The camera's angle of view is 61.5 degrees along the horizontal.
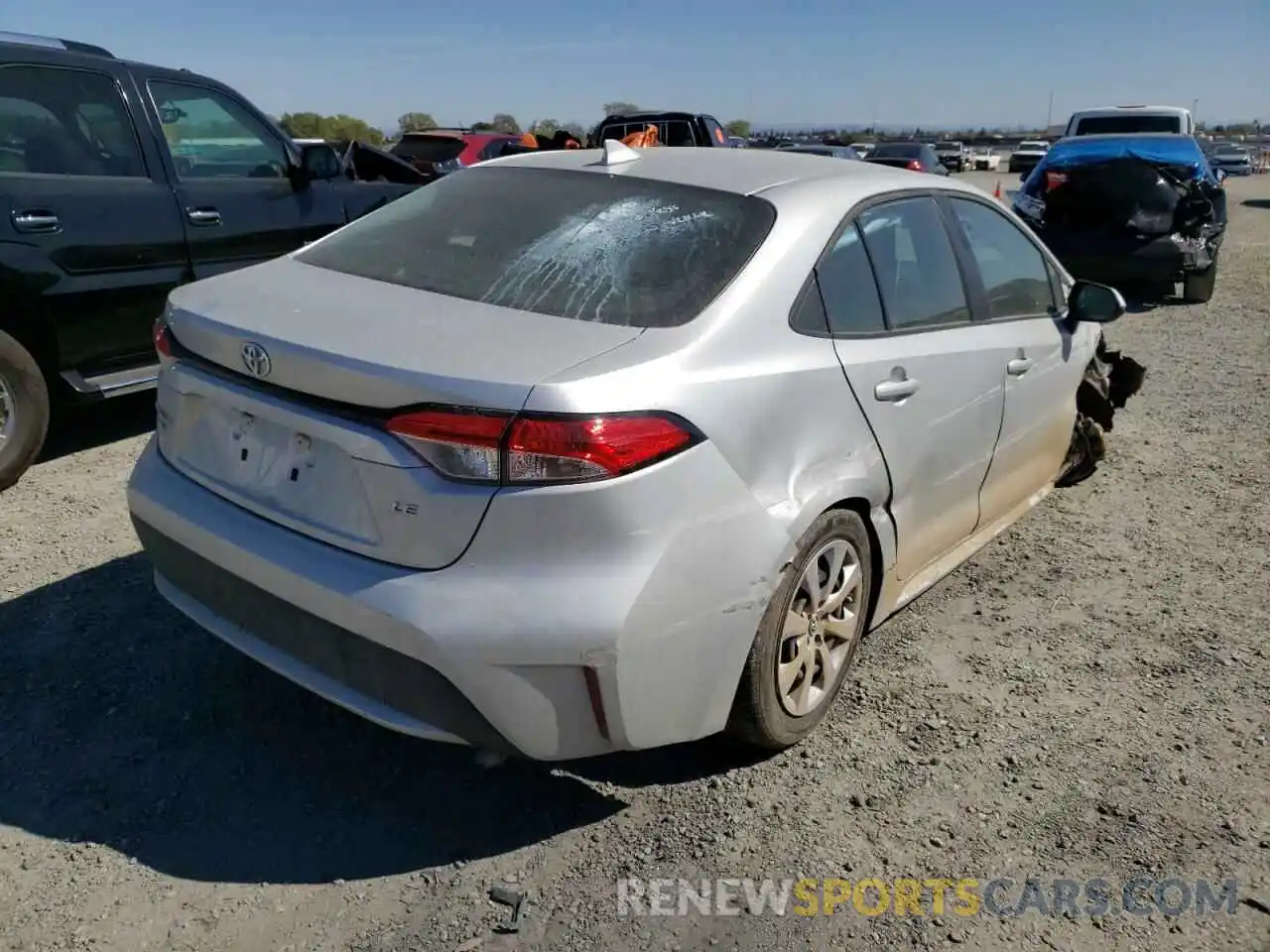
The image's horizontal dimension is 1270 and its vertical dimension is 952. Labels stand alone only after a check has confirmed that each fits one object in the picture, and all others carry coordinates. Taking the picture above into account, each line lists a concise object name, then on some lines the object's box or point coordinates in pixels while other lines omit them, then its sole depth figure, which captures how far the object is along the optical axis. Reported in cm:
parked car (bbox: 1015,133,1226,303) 979
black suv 477
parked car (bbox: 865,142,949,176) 2427
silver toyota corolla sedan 226
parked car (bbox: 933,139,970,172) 4206
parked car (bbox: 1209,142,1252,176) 4456
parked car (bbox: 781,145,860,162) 2248
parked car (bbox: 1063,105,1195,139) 1575
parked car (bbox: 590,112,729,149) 1617
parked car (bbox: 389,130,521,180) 1545
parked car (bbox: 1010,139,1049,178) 3744
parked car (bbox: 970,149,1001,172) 4756
